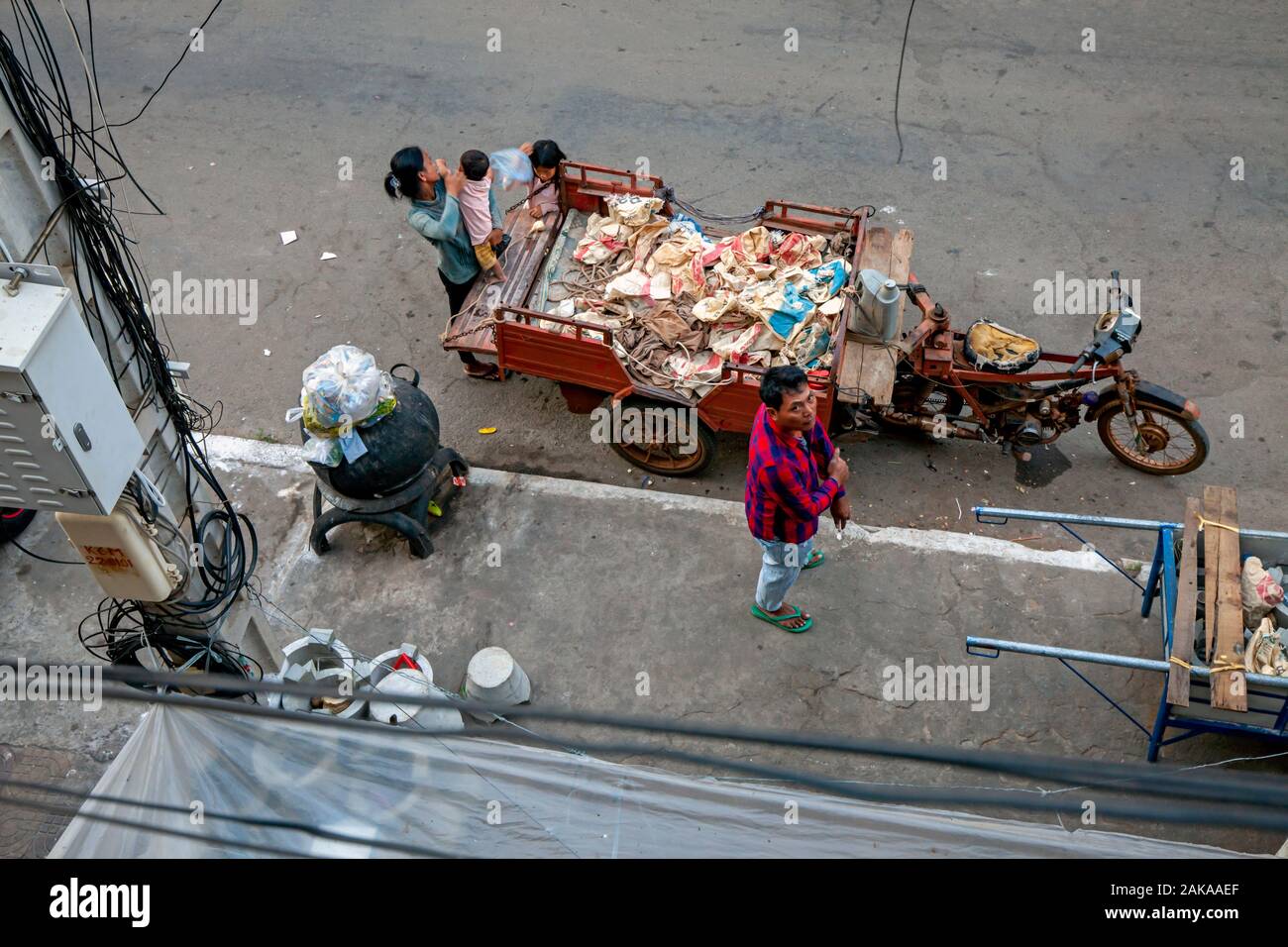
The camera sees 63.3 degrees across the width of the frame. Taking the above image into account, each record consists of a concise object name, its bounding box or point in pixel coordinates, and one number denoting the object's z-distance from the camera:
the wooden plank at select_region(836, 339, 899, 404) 6.62
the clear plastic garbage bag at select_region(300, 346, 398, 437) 6.08
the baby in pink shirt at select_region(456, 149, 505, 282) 7.45
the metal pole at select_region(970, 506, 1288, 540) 5.71
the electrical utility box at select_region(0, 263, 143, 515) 3.39
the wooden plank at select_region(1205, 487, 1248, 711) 4.88
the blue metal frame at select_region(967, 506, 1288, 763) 5.25
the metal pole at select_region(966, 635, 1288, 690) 4.93
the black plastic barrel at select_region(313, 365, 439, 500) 6.40
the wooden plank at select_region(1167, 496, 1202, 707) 5.01
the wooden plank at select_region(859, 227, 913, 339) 7.35
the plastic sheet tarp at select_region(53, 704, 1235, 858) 4.00
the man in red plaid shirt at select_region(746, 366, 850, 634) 5.22
